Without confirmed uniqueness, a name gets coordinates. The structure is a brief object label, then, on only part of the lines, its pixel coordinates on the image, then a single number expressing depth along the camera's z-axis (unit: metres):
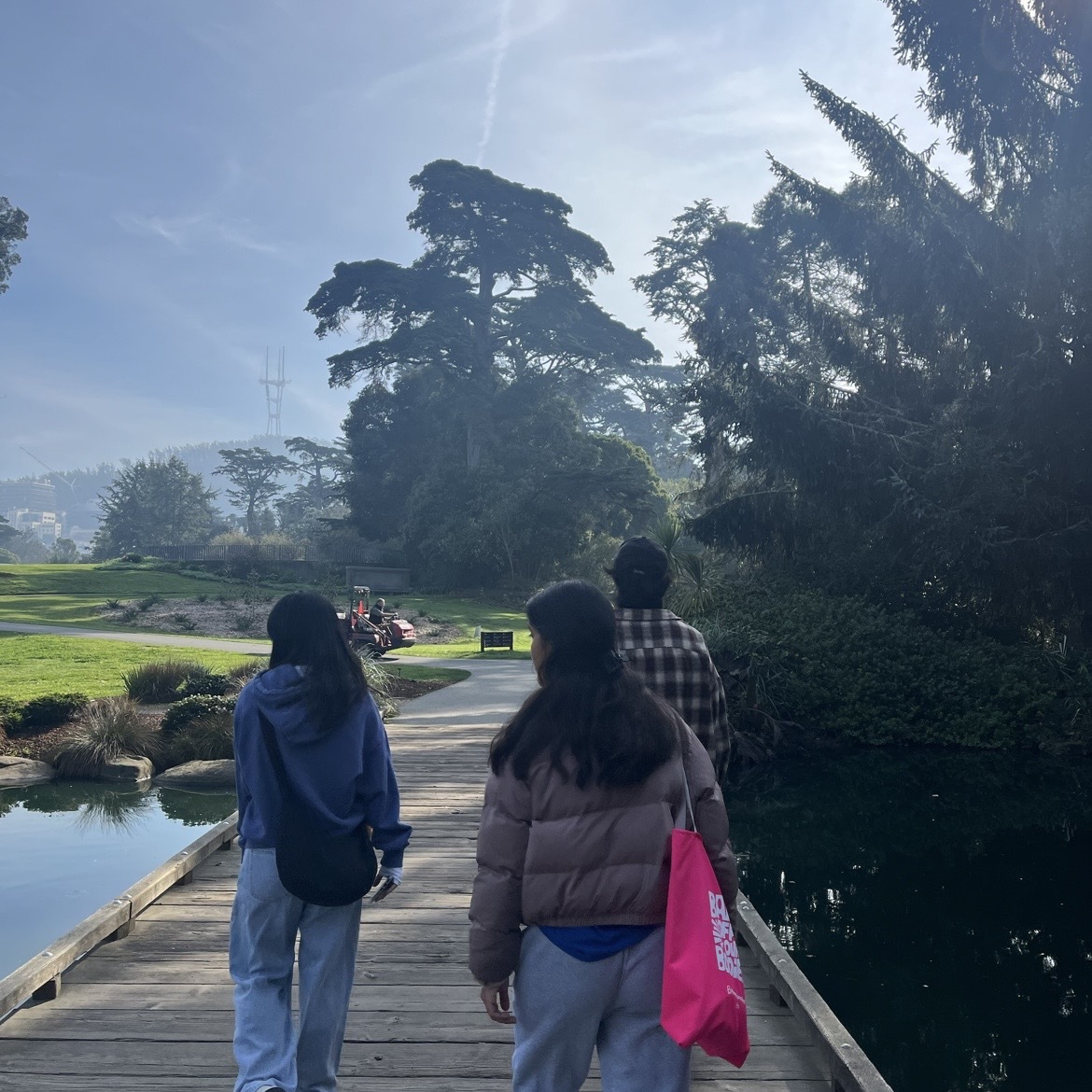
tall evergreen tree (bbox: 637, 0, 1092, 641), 15.46
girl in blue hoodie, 3.20
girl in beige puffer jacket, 2.32
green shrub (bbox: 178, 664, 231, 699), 14.39
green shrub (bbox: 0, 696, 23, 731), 13.47
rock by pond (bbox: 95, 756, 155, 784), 11.81
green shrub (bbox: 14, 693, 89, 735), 13.55
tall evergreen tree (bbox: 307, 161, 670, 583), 45.66
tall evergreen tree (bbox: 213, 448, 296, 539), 90.75
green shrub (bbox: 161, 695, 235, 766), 12.40
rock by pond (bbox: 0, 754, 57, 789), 11.64
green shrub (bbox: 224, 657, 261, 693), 14.29
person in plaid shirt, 3.86
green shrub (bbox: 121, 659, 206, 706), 15.64
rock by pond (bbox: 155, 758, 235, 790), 11.57
